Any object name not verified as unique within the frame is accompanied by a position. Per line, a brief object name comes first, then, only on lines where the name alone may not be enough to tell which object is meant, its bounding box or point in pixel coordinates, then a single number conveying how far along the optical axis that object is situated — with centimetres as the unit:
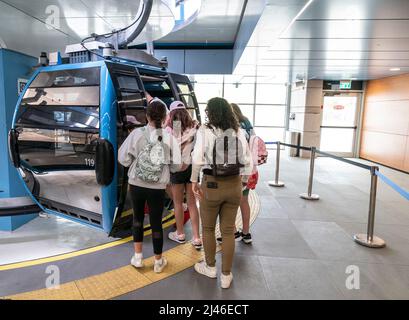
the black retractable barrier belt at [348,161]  370
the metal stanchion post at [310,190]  538
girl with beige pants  248
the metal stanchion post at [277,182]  626
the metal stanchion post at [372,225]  356
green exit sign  1016
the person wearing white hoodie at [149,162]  261
